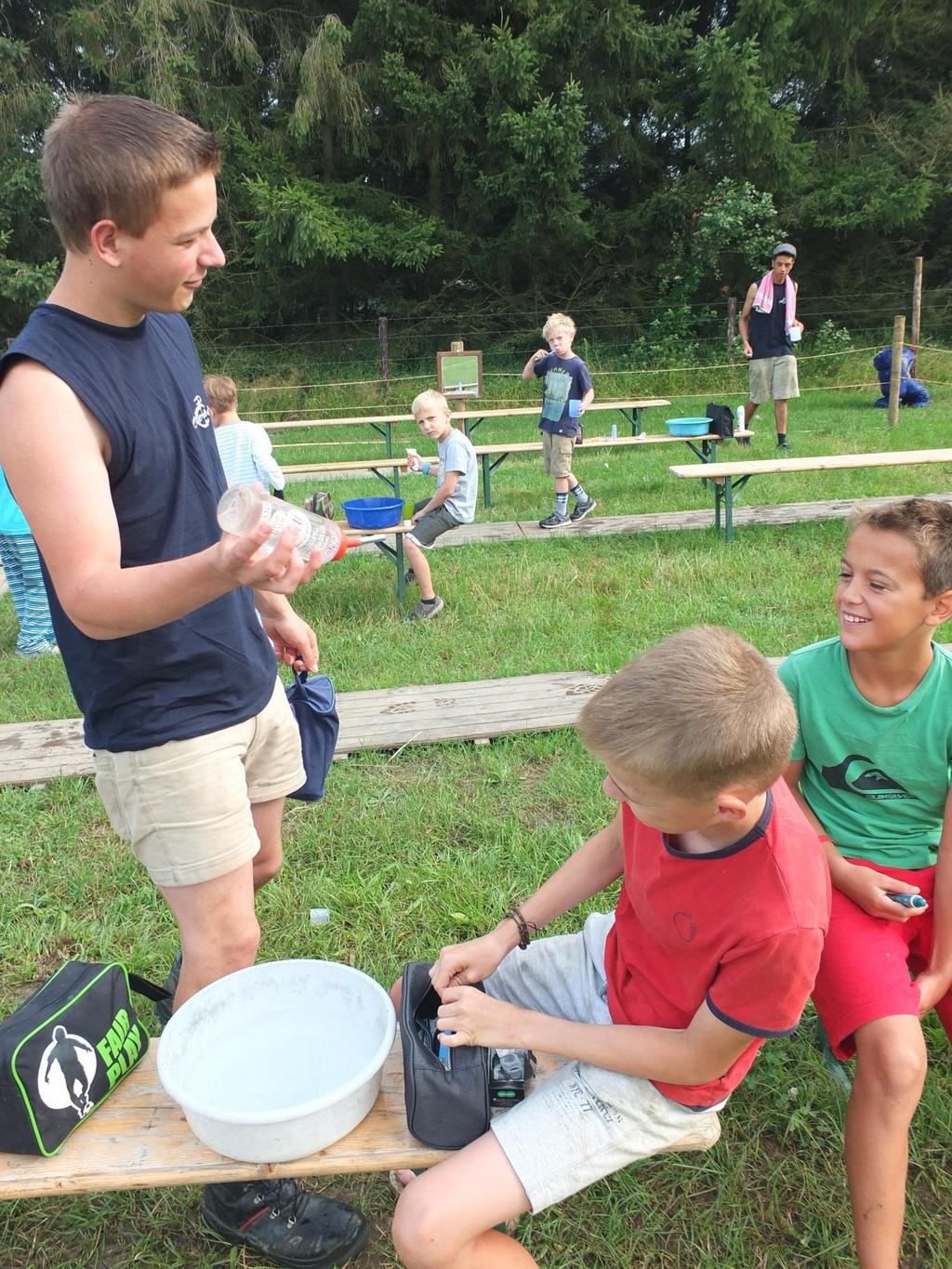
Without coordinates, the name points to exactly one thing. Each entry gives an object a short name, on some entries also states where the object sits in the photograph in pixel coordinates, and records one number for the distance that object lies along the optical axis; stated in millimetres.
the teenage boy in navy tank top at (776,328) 9594
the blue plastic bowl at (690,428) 8039
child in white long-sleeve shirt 5355
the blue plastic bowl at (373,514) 5145
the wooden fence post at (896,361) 10484
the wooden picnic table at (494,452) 7387
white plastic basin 1602
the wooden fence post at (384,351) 15359
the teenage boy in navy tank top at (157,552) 1312
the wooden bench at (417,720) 3730
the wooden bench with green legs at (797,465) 6078
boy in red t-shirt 1336
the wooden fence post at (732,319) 15125
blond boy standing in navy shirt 7223
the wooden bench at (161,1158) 1451
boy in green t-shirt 1705
